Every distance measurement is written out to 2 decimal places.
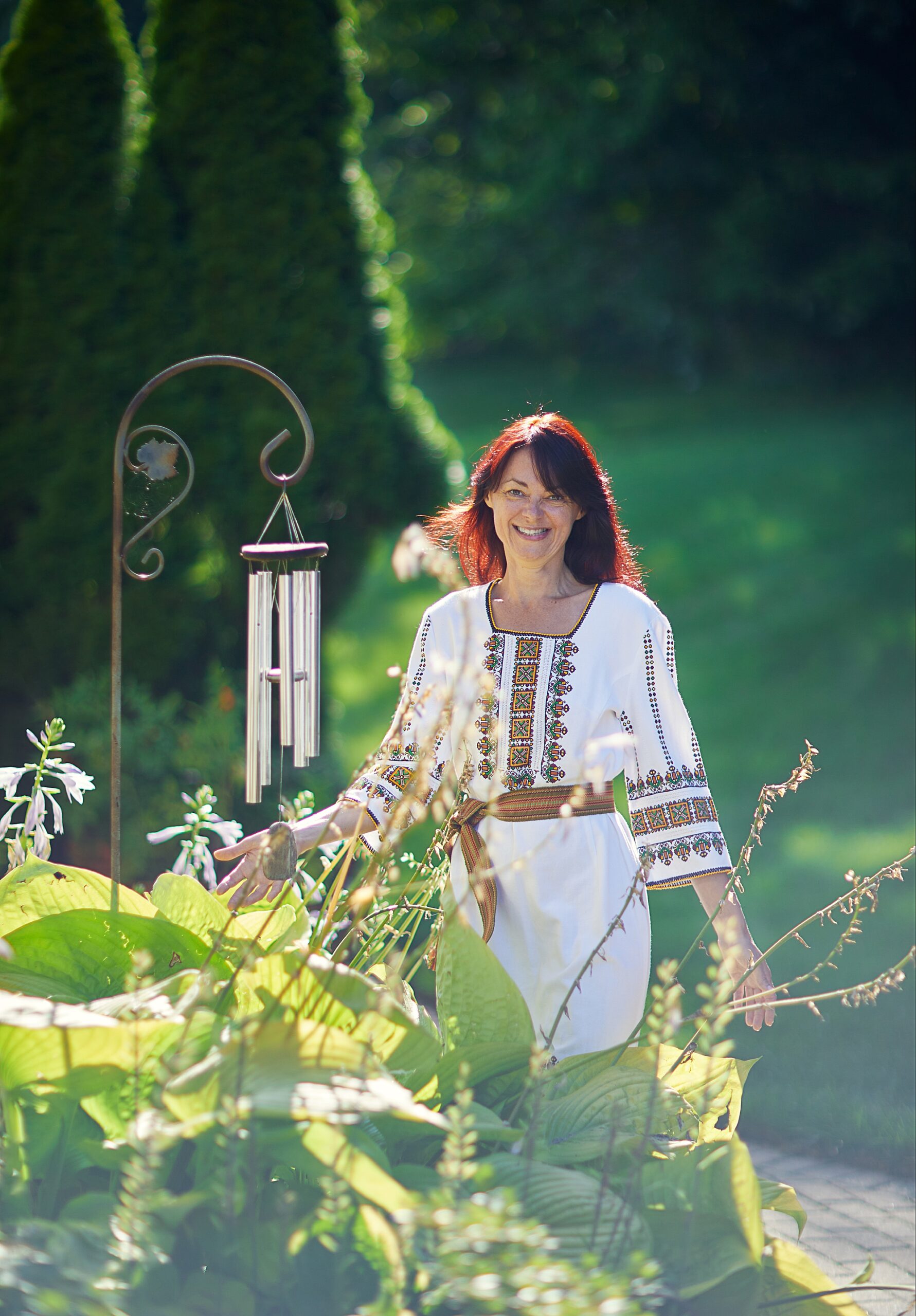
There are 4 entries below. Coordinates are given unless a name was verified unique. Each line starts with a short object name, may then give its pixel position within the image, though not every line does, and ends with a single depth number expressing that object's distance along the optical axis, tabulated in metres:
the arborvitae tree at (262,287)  11.23
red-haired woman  7.60
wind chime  7.46
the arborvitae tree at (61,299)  11.34
